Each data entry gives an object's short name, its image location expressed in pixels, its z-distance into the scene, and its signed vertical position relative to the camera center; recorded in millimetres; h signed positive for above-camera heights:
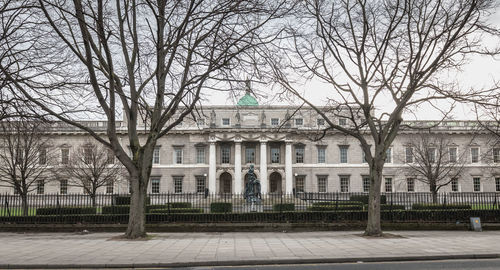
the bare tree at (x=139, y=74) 13523 +3522
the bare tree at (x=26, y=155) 26662 +1312
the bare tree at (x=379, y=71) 15492 +3823
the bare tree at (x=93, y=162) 40691 +907
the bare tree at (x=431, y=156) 43031 +1545
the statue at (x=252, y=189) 26380 -1374
